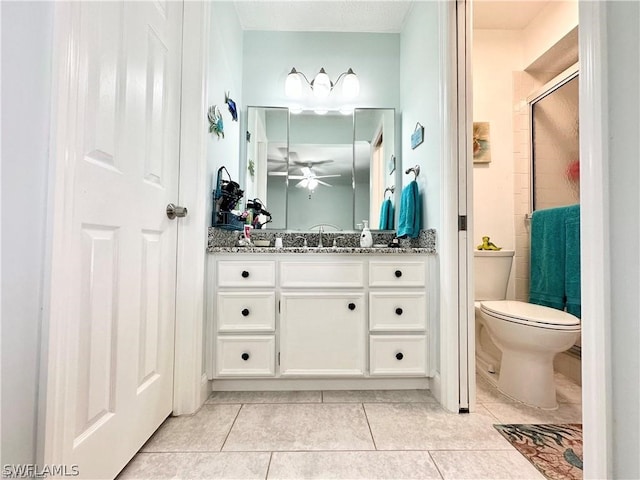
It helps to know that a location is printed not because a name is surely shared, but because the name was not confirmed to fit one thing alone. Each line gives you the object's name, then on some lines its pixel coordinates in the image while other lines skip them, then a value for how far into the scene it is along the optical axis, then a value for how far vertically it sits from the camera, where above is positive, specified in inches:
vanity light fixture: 87.6 +50.2
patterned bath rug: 40.8 -30.8
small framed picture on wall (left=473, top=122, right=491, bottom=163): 90.9 +33.6
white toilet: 55.3 -18.4
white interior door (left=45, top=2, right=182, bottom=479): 29.5 +0.8
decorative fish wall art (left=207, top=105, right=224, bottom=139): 60.6 +27.5
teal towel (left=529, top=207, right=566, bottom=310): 76.2 -1.9
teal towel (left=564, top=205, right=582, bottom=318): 70.2 -2.4
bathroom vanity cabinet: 61.1 -13.9
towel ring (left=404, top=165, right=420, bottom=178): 72.9 +20.7
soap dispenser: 76.6 +2.8
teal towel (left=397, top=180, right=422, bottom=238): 69.6 +9.2
